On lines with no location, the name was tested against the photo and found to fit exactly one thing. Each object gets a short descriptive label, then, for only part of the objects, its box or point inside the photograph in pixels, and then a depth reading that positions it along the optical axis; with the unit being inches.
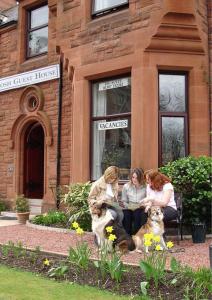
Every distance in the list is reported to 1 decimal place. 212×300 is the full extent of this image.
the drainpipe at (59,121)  479.8
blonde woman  283.0
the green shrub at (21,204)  434.3
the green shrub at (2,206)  525.6
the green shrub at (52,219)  386.2
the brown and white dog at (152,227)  262.2
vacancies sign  384.2
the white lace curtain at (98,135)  404.5
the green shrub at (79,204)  349.7
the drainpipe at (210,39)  374.9
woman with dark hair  286.2
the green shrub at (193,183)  311.6
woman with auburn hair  285.3
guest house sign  498.0
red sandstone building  361.1
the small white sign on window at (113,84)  387.5
